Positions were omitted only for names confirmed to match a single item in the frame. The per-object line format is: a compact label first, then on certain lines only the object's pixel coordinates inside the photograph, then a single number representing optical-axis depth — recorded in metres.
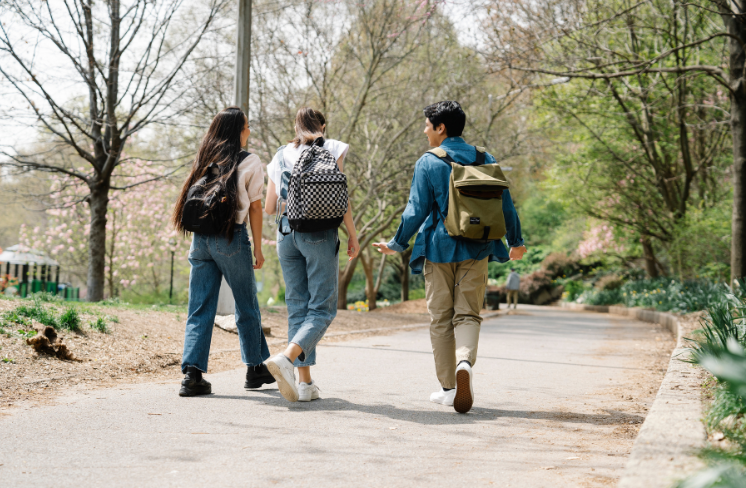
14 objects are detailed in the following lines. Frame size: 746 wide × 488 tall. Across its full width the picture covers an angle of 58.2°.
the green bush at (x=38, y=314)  6.05
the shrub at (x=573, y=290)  32.52
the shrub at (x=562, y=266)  35.50
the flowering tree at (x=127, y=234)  21.38
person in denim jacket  4.41
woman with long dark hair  4.57
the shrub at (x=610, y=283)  28.45
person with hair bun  4.39
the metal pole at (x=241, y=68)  8.83
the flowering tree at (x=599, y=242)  24.47
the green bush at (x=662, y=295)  12.63
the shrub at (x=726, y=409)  1.68
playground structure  19.23
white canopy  20.17
